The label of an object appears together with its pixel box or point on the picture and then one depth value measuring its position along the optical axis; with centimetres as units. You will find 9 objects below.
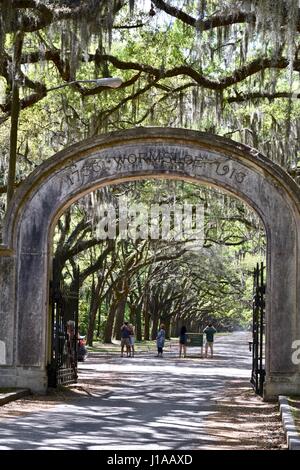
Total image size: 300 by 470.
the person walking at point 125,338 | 3597
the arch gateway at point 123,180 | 1661
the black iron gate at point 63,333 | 1747
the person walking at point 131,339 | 3674
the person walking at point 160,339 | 3712
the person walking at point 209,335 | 3523
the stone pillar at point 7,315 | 1697
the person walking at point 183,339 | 3778
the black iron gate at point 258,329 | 1741
